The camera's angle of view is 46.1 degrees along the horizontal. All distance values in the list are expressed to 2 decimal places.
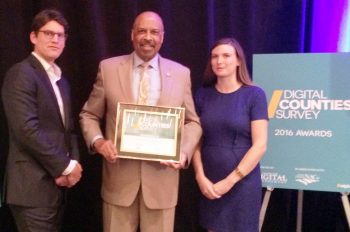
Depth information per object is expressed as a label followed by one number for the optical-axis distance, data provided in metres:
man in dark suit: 1.90
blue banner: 2.45
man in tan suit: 2.18
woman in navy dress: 2.19
